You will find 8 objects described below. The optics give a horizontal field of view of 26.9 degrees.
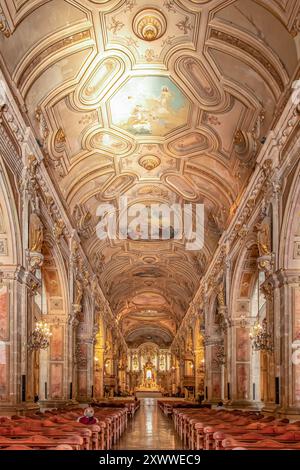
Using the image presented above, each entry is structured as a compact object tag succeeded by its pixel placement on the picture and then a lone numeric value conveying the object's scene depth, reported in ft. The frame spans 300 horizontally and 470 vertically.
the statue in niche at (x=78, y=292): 86.84
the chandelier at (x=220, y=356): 92.15
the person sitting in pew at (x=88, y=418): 40.91
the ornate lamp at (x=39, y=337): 54.13
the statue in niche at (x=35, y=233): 54.29
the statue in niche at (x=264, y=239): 54.95
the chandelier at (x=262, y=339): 54.49
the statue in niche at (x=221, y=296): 87.76
